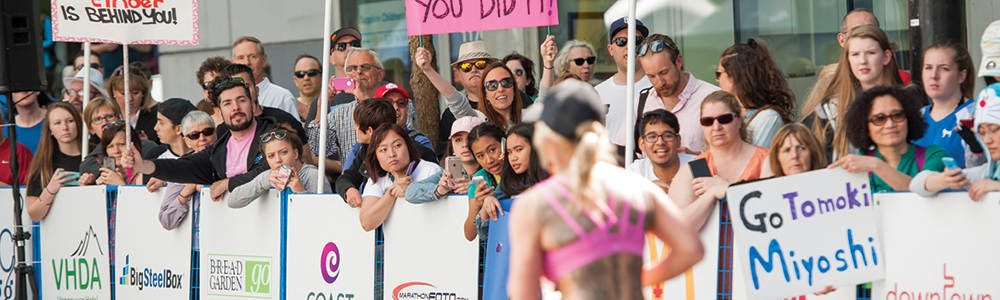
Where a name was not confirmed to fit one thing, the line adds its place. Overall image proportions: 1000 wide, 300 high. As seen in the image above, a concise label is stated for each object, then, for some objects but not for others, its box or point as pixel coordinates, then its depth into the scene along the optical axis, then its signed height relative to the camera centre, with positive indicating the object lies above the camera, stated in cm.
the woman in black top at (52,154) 1811 +38
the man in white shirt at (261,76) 1802 +106
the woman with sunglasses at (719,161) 1051 +9
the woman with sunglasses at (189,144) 1558 +35
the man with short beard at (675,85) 1263 +59
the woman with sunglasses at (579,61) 1712 +102
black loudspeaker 1755 +129
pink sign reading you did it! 1279 +110
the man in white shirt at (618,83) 1382 +68
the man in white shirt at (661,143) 1113 +20
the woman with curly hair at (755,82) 1188 +56
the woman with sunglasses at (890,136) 970 +18
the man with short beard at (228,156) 1482 +26
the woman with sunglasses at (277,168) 1388 +15
